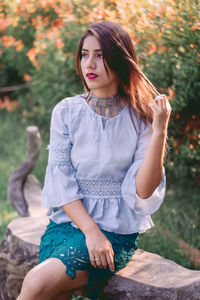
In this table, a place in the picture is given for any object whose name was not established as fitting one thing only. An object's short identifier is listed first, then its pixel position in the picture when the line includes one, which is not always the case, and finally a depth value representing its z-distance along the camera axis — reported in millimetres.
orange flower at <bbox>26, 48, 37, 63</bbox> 5066
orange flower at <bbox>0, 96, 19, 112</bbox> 6762
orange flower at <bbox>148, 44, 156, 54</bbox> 3158
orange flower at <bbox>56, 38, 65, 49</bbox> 4423
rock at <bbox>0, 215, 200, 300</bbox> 2068
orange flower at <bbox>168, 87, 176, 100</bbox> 3133
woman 2000
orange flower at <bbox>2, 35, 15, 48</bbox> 5844
